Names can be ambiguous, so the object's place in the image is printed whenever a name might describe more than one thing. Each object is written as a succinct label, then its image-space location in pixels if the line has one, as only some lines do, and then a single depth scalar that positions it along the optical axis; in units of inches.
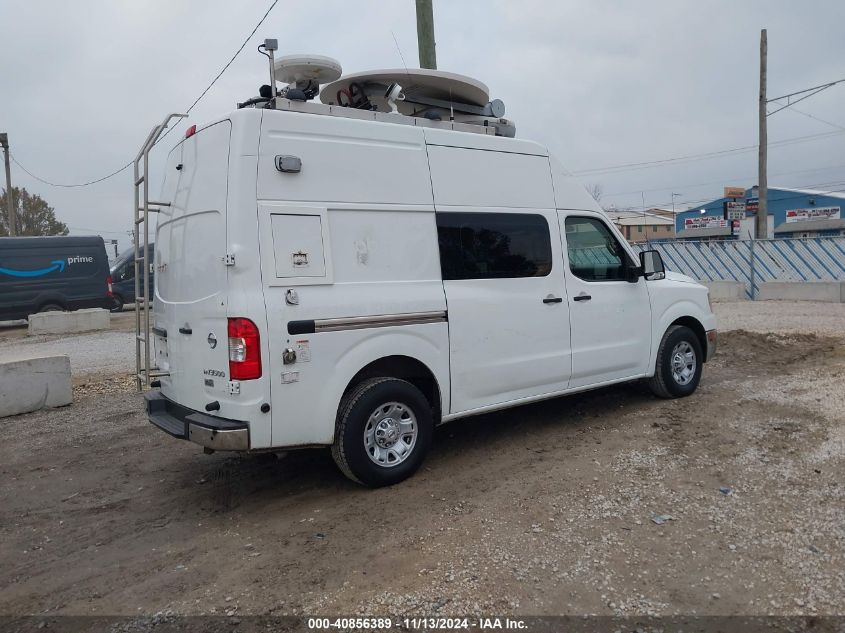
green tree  1722.4
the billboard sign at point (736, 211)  995.9
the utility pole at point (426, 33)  350.3
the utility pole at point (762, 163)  813.9
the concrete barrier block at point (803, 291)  619.8
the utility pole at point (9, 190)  1088.2
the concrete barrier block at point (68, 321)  607.8
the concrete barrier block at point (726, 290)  695.1
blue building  1766.7
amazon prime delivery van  668.1
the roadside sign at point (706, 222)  1973.4
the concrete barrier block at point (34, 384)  289.6
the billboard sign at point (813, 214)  1756.9
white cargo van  165.9
